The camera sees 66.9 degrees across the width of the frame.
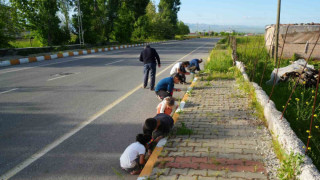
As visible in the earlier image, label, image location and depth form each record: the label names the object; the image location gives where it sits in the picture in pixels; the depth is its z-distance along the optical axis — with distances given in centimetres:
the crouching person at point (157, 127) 366
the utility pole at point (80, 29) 2541
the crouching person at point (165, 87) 599
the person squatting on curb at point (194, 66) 967
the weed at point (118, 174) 308
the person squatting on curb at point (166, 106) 451
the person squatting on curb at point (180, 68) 772
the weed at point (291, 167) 262
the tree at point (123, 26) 3488
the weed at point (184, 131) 402
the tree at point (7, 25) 1822
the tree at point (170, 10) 6212
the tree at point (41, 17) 2189
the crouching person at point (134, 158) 315
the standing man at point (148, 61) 763
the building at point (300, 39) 1256
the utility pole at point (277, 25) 1134
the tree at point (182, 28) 8150
